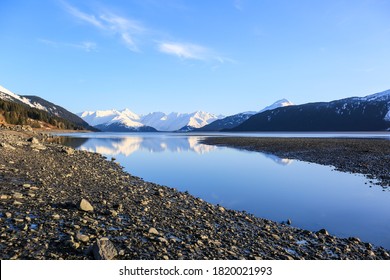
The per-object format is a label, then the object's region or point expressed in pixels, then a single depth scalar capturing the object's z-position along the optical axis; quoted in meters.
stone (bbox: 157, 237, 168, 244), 11.66
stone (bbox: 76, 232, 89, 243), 10.80
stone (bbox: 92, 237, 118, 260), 9.76
